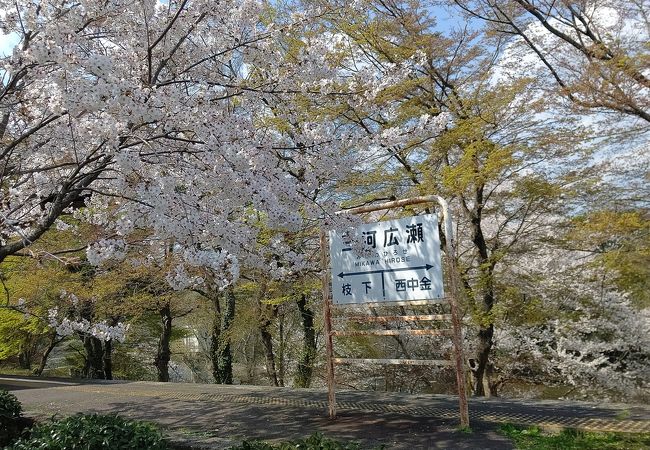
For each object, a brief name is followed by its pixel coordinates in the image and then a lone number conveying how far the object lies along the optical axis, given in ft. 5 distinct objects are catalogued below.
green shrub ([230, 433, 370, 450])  12.82
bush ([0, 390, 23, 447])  17.62
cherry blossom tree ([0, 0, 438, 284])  12.41
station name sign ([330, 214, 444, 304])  16.74
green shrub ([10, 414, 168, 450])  12.79
